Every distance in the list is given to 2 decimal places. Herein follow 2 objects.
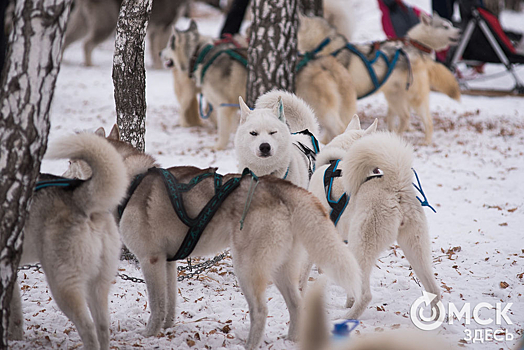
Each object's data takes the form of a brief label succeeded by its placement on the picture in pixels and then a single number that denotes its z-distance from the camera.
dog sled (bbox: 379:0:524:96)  21.16
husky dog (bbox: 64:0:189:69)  26.00
